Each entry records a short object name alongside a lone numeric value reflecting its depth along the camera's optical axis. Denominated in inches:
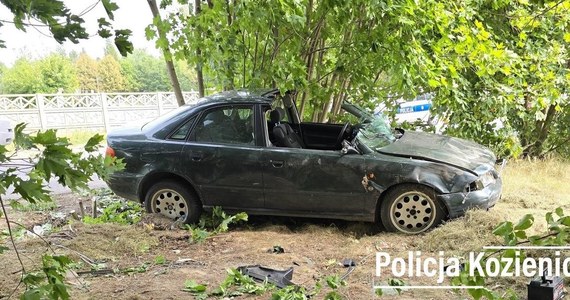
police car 322.0
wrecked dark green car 183.0
